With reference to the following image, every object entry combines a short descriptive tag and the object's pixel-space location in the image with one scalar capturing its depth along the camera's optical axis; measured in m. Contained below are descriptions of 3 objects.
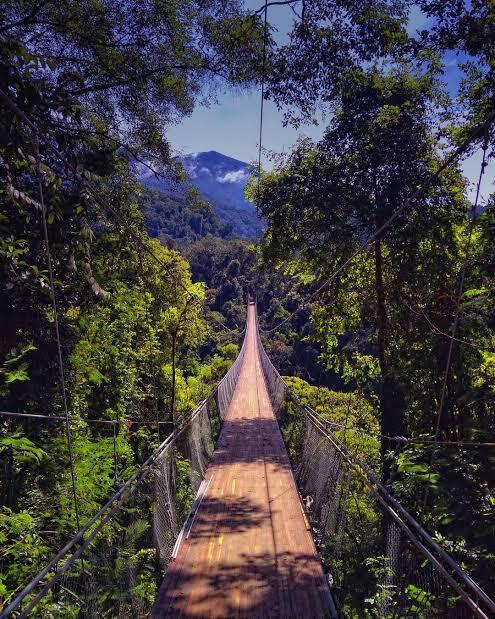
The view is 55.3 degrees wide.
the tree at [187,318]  13.41
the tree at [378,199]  8.08
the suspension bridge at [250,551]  3.12
